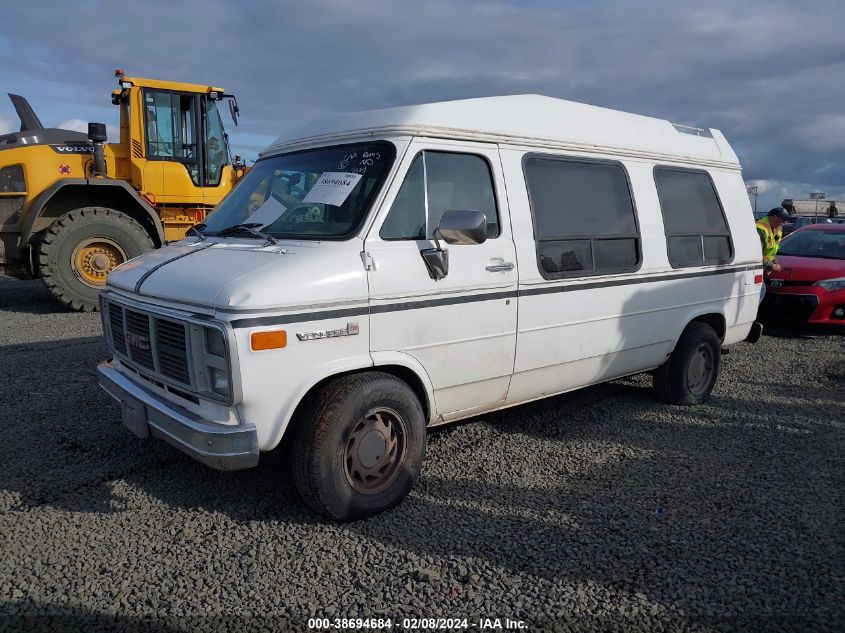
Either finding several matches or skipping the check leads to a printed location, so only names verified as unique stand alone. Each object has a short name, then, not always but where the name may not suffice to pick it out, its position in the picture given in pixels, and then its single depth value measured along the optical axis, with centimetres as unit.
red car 874
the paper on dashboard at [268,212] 402
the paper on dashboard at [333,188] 376
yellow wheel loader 923
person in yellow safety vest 885
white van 321
